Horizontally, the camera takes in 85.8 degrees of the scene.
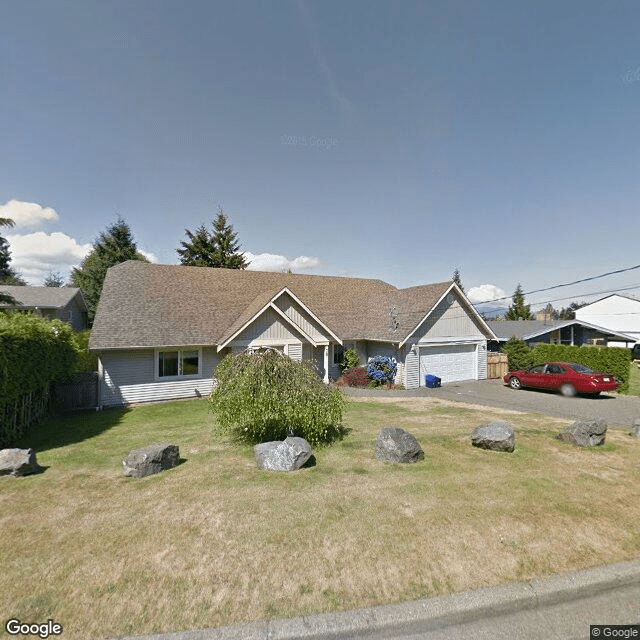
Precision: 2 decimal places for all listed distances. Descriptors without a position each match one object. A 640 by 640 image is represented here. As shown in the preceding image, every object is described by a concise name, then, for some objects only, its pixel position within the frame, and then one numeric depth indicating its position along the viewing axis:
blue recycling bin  20.20
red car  16.45
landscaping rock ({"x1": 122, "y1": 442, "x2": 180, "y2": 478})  7.36
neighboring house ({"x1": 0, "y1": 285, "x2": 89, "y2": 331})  32.47
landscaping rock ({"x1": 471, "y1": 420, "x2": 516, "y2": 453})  8.57
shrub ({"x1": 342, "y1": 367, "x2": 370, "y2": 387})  20.08
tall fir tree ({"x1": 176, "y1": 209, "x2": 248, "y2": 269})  40.84
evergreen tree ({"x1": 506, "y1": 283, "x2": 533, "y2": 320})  51.44
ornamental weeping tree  8.71
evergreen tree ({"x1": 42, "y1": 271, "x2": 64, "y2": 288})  84.94
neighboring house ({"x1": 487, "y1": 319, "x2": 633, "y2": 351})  32.03
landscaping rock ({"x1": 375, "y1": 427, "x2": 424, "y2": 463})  7.87
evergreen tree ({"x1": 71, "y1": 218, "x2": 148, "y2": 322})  39.62
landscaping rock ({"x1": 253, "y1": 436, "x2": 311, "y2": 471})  7.53
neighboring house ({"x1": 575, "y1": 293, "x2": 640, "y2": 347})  46.34
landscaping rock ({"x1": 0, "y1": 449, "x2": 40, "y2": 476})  7.41
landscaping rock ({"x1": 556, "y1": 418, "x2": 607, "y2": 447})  9.08
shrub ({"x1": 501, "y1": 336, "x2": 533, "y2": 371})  24.52
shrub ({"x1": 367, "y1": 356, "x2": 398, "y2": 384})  20.22
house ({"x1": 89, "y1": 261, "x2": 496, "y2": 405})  16.03
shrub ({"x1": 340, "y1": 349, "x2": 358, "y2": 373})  21.33
